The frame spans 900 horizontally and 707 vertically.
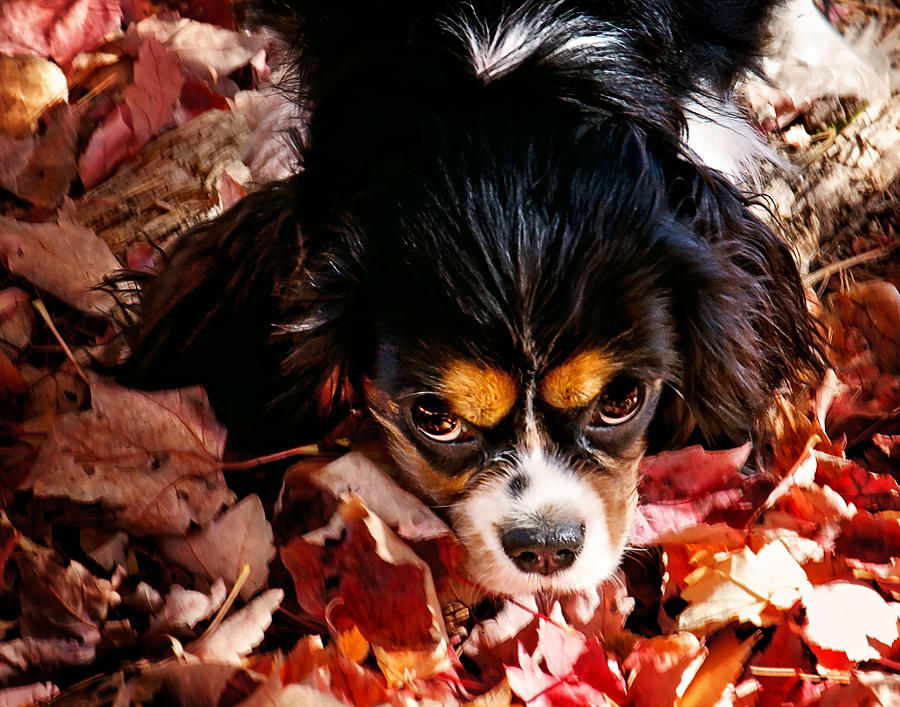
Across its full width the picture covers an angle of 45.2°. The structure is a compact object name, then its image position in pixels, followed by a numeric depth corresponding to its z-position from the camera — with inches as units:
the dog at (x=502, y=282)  79.1
